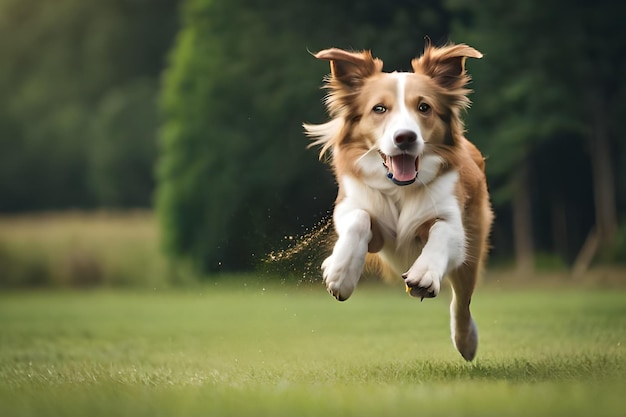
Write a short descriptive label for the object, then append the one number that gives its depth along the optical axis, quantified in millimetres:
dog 5191
